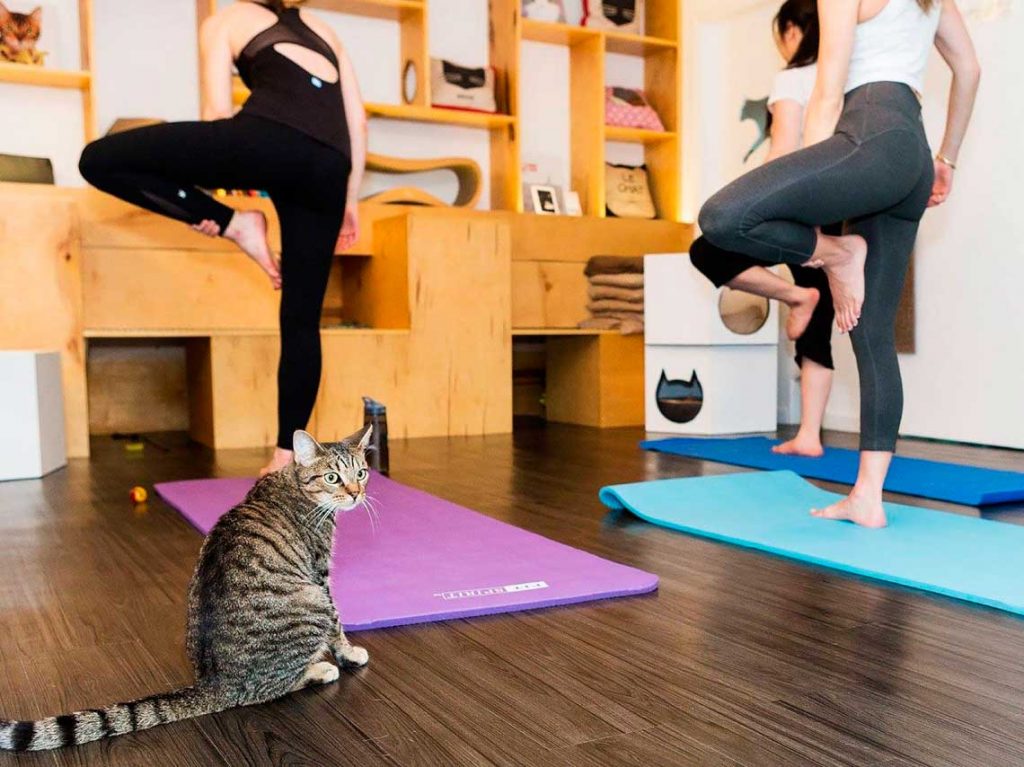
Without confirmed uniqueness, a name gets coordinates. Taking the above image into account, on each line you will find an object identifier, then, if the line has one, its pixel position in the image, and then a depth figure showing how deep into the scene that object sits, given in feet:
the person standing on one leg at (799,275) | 8.48
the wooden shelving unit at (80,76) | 12.17
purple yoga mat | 4.81
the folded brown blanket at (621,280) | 13.55
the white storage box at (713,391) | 12.33
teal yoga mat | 5.19
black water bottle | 9.56
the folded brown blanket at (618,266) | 13.67
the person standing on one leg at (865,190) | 5.99
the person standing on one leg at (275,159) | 7.53
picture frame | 15.17
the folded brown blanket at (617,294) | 13.62
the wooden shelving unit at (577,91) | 14.26
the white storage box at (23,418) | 9.37
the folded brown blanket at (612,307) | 13.66
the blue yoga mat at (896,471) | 7.62
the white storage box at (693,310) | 12.29
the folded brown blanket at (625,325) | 13.60
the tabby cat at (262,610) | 3.35
